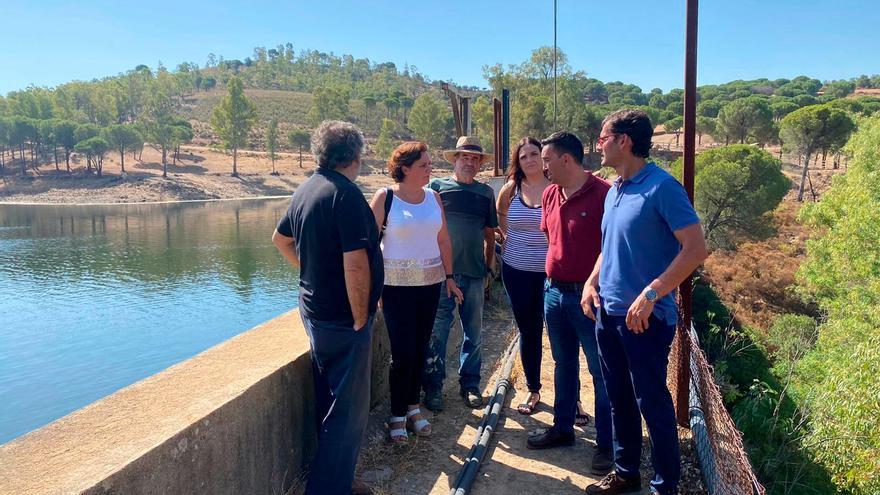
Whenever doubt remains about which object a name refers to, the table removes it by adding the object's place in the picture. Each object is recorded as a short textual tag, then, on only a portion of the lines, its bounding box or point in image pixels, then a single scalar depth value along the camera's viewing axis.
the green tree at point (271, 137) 62.62
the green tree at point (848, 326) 5.52
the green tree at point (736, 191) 22.45
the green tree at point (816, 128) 32.91
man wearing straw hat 3.62
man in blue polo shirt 2.21
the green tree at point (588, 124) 43.78
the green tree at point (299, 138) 67.75
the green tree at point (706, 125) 48.85
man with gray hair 2.31
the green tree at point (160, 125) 61.91
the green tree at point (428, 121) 60.00
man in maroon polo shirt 2.90
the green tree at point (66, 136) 62.38
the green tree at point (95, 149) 58.84
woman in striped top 3.41
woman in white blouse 3.08
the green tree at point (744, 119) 45.91
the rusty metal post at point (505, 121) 7.47
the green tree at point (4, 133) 64.04
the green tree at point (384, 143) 60.94
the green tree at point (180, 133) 64.06
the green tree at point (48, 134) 62.73
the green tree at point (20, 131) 63.62
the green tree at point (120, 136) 61.19
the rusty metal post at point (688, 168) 2.99
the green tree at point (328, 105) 72.12
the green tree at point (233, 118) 64.38
